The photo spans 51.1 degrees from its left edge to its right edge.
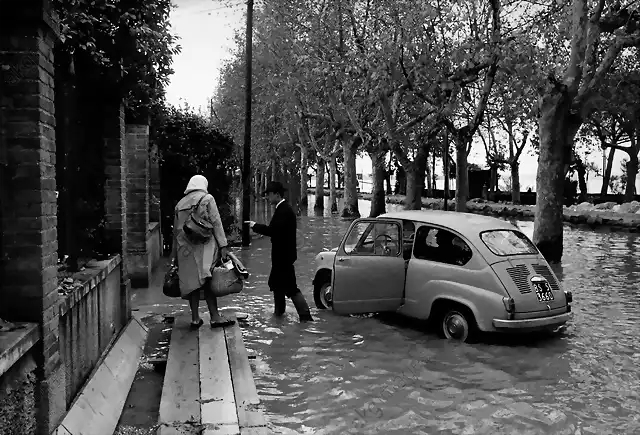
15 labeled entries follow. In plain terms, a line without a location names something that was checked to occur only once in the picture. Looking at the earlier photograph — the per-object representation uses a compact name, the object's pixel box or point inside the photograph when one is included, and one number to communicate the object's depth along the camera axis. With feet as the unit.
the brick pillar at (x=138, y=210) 39.93
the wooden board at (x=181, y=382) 17.44
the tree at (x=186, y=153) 55.67
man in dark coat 31.58
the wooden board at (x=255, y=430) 17.17
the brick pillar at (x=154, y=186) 50.62
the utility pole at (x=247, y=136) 66.08
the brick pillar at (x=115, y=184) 26.94
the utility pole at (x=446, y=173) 87.62
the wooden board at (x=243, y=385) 17.93
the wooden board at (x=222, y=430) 16.31
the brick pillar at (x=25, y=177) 14.12
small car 26.86
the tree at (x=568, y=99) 51.70
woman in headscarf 25.88
